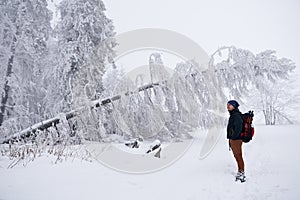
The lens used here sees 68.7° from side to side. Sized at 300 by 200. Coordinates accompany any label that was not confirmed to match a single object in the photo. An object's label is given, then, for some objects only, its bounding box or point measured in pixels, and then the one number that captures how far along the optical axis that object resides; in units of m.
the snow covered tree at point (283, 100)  30.33
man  5.44
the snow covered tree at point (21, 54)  12.07
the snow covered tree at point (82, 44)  11.72
